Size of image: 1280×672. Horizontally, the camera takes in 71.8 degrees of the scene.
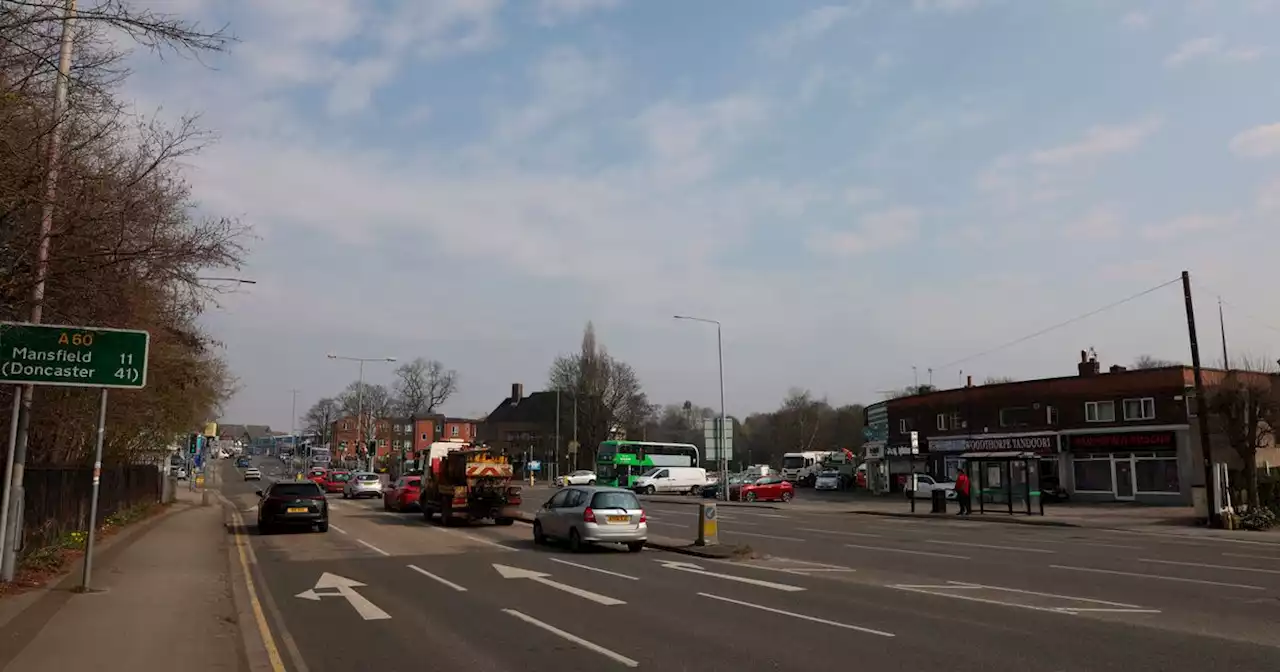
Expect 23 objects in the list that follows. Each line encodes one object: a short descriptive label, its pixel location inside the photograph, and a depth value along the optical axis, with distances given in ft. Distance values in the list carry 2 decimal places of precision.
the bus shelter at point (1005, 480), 121.49
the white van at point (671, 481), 201.67
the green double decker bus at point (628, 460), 212.84
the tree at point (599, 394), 304.50
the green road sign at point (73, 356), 38.70
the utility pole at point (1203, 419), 97.86
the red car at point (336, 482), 197.22
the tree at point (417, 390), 359.46
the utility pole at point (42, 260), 30.45
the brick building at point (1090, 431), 142.51
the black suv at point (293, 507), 82.99
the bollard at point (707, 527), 68.23
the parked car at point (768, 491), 170.09
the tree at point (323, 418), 399.24
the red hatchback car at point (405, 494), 118.01
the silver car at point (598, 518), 66.54
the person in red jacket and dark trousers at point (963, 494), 120.88
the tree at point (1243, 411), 105.70
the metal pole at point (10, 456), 39.42
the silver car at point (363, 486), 165.37
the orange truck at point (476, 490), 93.71
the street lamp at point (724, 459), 139.74
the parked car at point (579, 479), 243.81
